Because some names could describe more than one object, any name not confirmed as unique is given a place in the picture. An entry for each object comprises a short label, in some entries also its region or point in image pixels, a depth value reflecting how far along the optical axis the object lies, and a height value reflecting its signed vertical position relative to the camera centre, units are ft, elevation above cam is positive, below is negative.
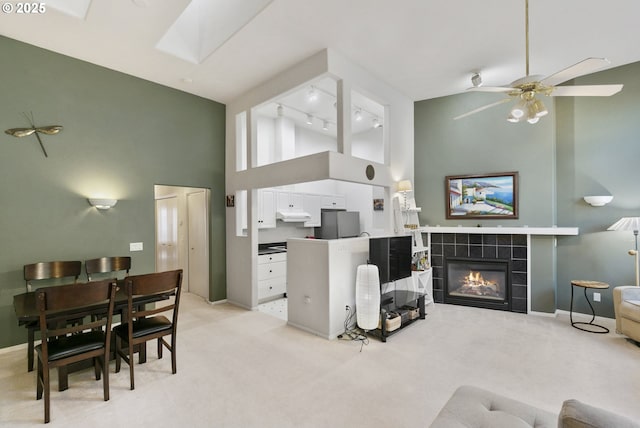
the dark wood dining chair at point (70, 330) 7.21 -2.98
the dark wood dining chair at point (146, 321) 8.54 -3.42
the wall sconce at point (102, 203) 13.00 +0.54
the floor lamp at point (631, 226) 12.20 -0.82
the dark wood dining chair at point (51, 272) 11.22 -2.26
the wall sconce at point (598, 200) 13.37 +0.32
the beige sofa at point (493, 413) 3.74 -3.53
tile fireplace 15.23 -3.36
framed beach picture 15.57 +0.74
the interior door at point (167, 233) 21.04 -1.41
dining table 7.88 -2.69
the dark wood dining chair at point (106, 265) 12.57 -2.23
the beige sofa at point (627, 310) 10.88 -3.99
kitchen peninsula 12.00 -3.01
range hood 19.48 -0.28
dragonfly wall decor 11.25 +3.39
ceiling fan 7.34 +3.24
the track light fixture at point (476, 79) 14.18 +6.41
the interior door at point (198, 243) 17.47 -1.82
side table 12.50 -4.83
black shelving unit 11.57 -4.17
